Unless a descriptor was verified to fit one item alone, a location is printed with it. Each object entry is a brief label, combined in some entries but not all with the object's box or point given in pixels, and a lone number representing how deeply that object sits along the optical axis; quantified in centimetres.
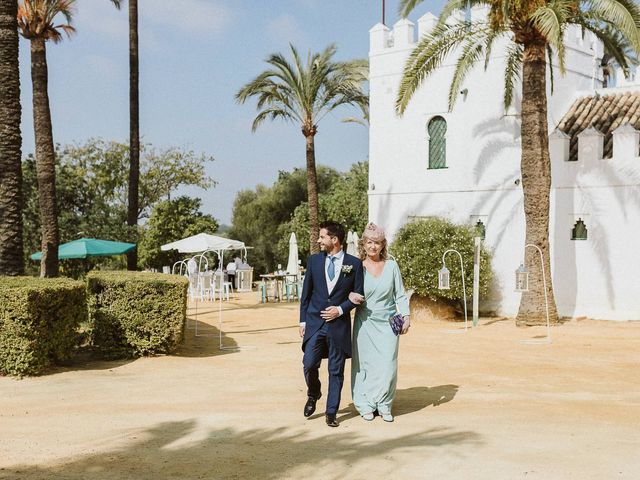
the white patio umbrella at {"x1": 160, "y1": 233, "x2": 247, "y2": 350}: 2252
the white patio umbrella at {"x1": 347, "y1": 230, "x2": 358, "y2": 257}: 2608
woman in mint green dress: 767
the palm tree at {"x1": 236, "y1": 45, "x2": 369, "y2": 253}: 2561
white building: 1908
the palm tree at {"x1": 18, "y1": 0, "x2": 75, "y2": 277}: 1850
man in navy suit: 749
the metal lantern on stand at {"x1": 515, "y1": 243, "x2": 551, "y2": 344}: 1473
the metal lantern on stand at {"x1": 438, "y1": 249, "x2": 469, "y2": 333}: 1662
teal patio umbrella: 2330
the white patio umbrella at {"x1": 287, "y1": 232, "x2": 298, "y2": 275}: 2870
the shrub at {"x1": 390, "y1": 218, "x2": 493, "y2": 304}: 1903
